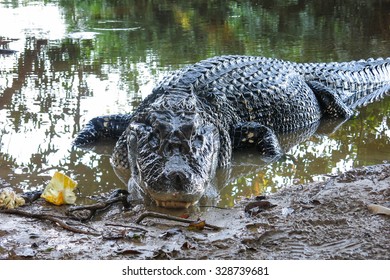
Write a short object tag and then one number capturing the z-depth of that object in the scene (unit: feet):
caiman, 13.74
